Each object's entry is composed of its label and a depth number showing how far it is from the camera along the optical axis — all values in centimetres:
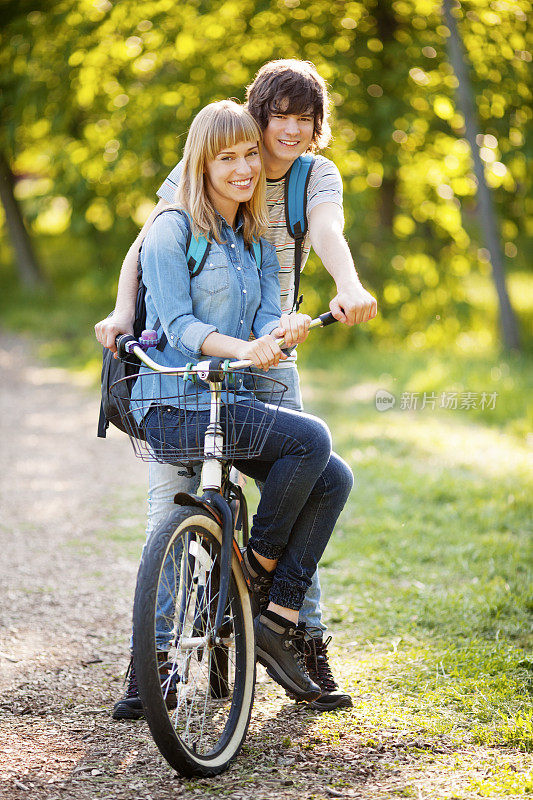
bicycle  493
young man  585
